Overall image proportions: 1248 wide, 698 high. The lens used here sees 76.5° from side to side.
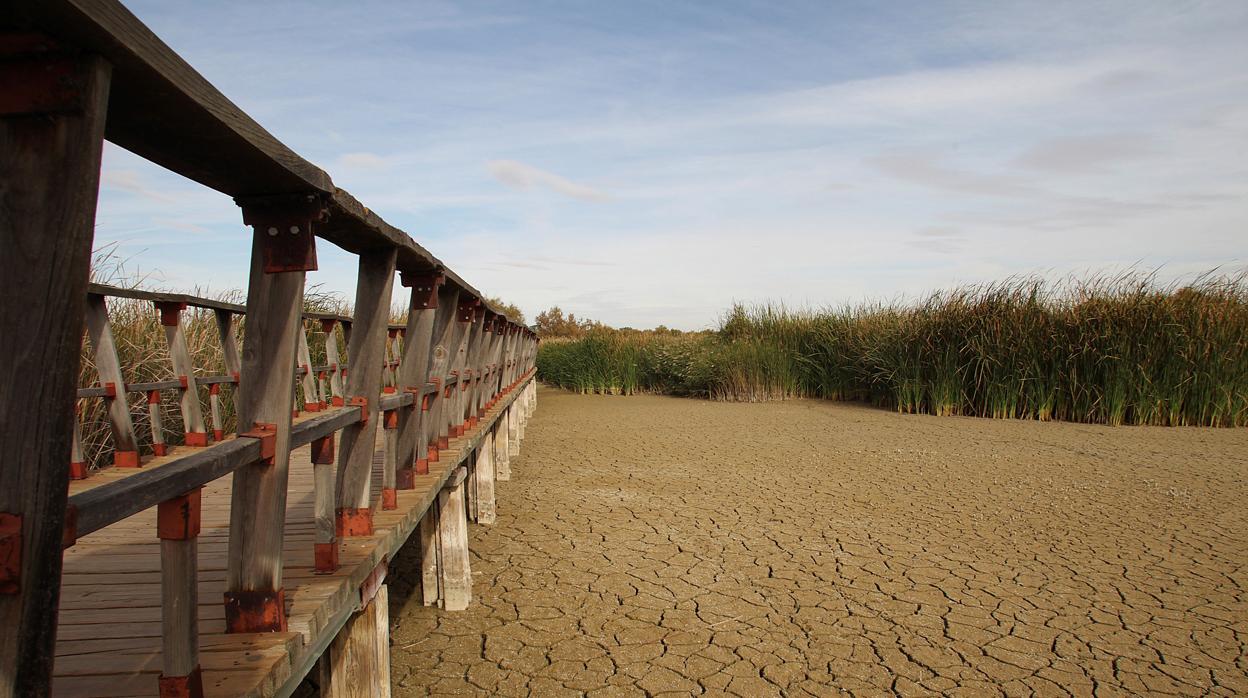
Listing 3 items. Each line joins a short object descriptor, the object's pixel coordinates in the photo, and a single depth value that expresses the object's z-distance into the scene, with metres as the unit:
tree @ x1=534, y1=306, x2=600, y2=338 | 54.22
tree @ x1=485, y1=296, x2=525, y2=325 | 37.75
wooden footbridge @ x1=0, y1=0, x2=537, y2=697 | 1.15
